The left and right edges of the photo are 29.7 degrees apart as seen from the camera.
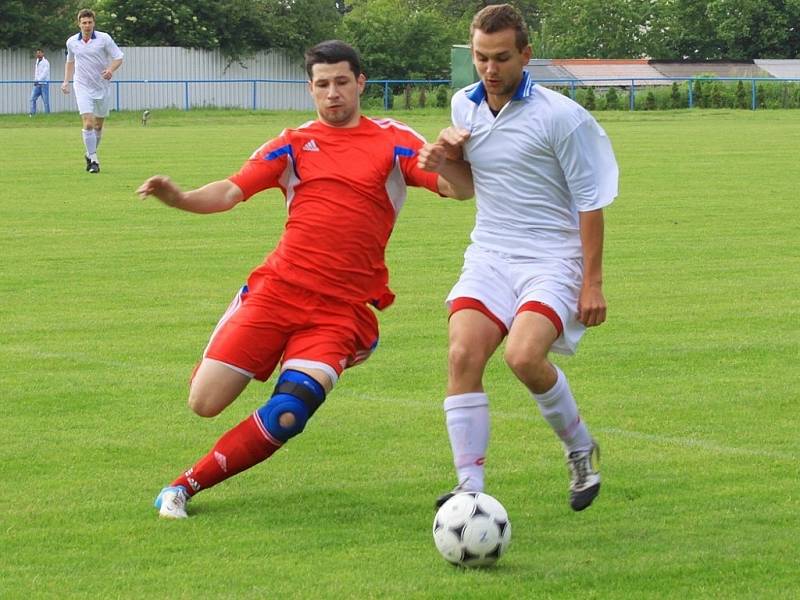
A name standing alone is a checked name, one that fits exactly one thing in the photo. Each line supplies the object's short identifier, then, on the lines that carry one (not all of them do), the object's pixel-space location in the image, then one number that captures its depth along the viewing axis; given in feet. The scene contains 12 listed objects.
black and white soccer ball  16.75
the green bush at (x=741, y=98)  169.48
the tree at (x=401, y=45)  204.44
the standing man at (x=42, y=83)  152.56
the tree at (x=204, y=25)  187.52
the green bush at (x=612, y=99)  170.72
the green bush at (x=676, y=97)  169.78
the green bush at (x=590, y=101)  168.04
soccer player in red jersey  19.56
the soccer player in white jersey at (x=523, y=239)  18.60
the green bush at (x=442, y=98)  170.60
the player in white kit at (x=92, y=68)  71.51
